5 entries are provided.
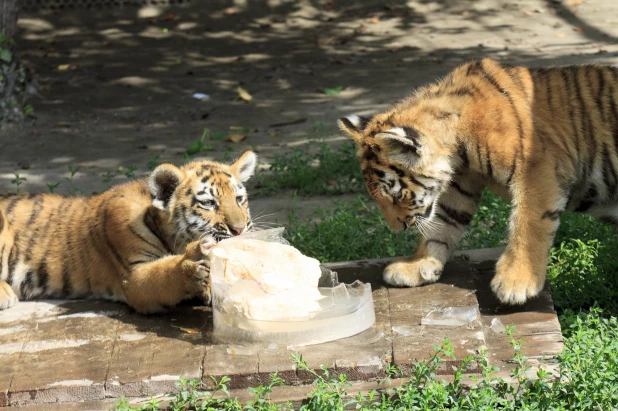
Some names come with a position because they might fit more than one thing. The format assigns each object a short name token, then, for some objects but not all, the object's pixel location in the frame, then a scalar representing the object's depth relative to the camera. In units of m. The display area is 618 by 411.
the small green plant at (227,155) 13.68
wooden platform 6.59
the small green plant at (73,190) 12.46
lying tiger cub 7.76
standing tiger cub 7.59
